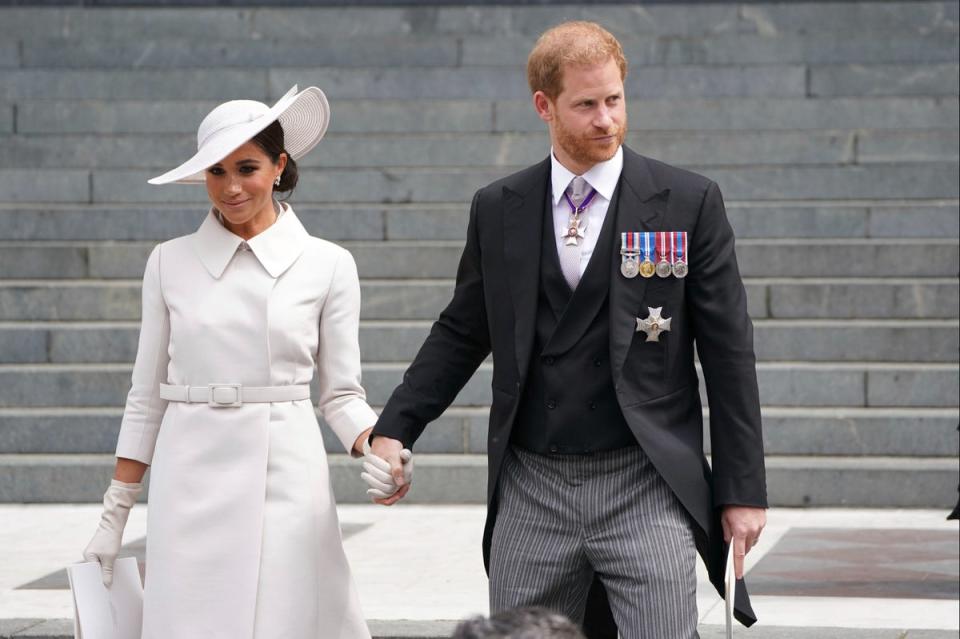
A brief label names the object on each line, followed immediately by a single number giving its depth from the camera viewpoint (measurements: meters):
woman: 8.34
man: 7.54
